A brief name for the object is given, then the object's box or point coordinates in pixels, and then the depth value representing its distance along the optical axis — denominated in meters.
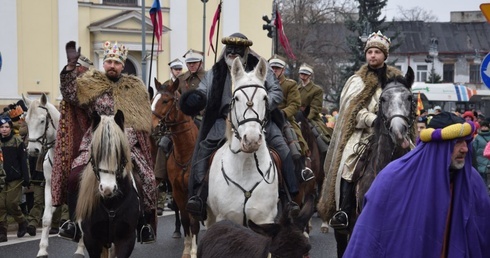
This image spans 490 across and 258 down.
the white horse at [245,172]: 8.69
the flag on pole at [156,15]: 22.17
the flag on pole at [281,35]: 21.36
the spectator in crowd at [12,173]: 15.67
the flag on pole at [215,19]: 16.03
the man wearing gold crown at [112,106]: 10.05
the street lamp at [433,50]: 64.57
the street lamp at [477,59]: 82.97
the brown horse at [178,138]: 12.42
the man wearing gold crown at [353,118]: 9.62
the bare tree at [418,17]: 110.24
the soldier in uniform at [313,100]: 16.45
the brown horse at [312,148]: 15.59
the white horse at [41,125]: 13.73
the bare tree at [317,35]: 72.31
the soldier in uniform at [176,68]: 16.67
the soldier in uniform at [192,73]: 14.59
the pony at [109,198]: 8.91
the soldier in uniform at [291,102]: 13.70
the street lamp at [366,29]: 35.19
